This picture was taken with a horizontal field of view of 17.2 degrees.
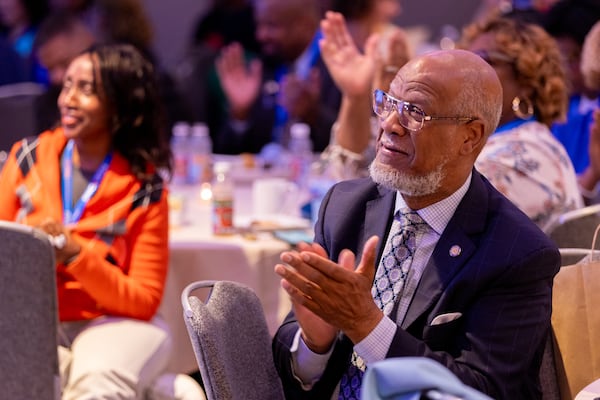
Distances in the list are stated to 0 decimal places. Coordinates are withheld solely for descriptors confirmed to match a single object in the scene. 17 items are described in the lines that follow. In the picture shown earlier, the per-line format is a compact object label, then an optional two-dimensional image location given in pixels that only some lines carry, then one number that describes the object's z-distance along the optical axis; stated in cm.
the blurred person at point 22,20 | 1542
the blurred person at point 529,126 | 658
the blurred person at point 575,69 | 932
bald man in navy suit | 430
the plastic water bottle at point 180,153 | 915
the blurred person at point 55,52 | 1030
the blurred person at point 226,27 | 1505
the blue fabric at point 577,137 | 926
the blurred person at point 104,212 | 603
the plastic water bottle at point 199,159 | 917
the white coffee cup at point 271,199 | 812
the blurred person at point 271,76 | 1105
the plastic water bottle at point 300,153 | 918
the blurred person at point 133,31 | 1195
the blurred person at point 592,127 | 705
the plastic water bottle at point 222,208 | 742
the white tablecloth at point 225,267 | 721
